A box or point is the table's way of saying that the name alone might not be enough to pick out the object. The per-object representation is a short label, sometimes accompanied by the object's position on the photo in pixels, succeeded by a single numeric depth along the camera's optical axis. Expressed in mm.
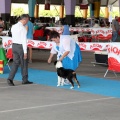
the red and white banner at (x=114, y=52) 12633
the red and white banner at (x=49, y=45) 14719
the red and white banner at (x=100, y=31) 28005
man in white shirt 11070
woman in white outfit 11094
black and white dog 10656
